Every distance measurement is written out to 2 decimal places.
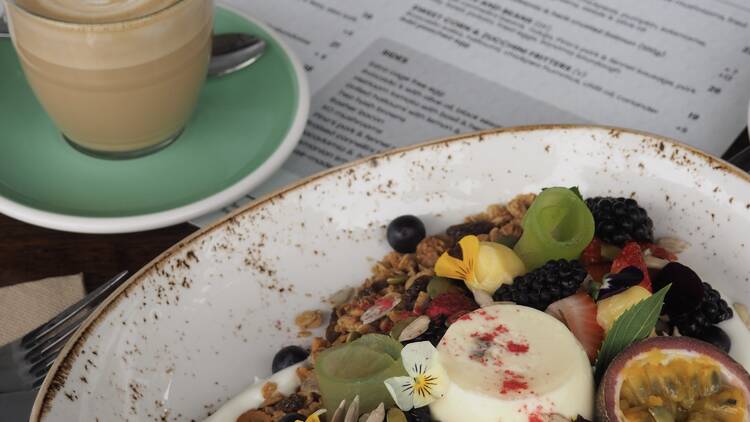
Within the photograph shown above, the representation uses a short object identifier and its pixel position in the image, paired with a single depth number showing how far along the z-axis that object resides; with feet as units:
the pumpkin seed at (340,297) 1.90
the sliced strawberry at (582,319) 1.79
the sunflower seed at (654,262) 1.83
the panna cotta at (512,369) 1.70
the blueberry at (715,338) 1.79
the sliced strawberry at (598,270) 1.86
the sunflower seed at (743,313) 1.84
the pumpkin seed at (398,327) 1.78
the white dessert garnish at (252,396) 1.79
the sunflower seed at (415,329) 1.77
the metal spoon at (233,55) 2.28
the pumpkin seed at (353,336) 1.84
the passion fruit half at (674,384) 1.66
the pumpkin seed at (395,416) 1.69
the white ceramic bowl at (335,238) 1.80
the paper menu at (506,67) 2.27
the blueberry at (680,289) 1.79
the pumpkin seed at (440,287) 1.84
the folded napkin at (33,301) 1.91
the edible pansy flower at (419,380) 1.69
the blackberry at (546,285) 1.77
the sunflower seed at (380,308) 1.83
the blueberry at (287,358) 1.85
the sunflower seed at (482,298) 1.81
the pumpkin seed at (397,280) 1.90
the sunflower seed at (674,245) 1.89
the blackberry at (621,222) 1.85
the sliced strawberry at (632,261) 1.80
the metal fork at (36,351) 1.81
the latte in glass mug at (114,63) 1.96
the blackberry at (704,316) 1.78
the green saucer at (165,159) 2.00
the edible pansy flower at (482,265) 1.82
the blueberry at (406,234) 1.91
